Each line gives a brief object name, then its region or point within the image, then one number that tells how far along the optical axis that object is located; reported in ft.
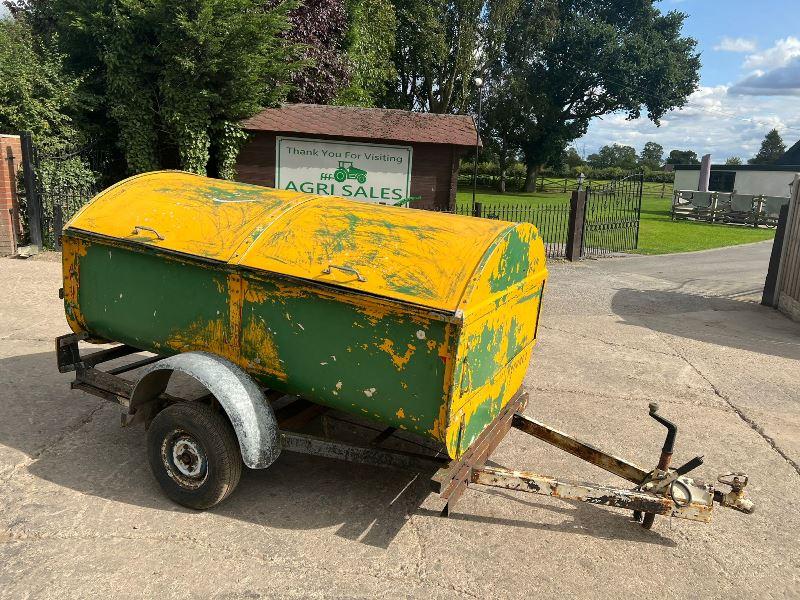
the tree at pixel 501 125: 134.00
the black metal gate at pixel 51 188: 38.32
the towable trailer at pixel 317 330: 11.25
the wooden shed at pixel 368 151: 44.42
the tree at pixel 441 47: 107.04
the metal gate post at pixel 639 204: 52.60
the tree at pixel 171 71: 43.73
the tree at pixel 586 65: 136.05
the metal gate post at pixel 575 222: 48.01
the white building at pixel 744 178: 115.13
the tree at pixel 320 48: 62.13
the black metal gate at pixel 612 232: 52.48
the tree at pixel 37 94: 40.73
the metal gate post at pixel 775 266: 34.91
